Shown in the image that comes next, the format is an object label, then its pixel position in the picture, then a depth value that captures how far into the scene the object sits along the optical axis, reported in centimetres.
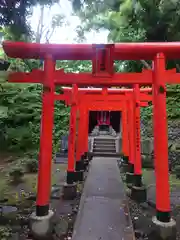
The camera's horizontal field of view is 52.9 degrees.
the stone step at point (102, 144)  997
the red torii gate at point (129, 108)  443
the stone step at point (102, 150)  957
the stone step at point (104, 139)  1028
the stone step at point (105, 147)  969
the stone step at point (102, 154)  903
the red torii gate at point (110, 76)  280
